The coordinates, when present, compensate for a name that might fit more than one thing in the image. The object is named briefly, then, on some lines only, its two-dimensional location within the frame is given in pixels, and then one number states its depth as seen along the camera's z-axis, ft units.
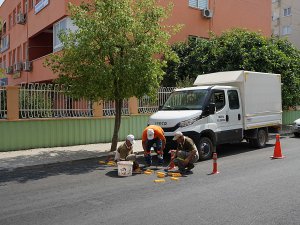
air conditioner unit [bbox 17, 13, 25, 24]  84.33
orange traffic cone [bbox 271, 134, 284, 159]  35.75
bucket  28.86
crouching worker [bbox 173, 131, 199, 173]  29.60
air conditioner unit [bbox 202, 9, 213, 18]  77.30
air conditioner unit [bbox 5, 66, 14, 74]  95.09
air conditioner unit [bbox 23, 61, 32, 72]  78.38
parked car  54.90
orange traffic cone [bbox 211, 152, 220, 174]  29.19
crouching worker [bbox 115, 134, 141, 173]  30.83
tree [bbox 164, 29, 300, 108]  60.49
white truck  34.99
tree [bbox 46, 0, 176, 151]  36.65
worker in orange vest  32.55
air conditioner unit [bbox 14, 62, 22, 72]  85.83
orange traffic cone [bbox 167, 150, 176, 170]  30.82
